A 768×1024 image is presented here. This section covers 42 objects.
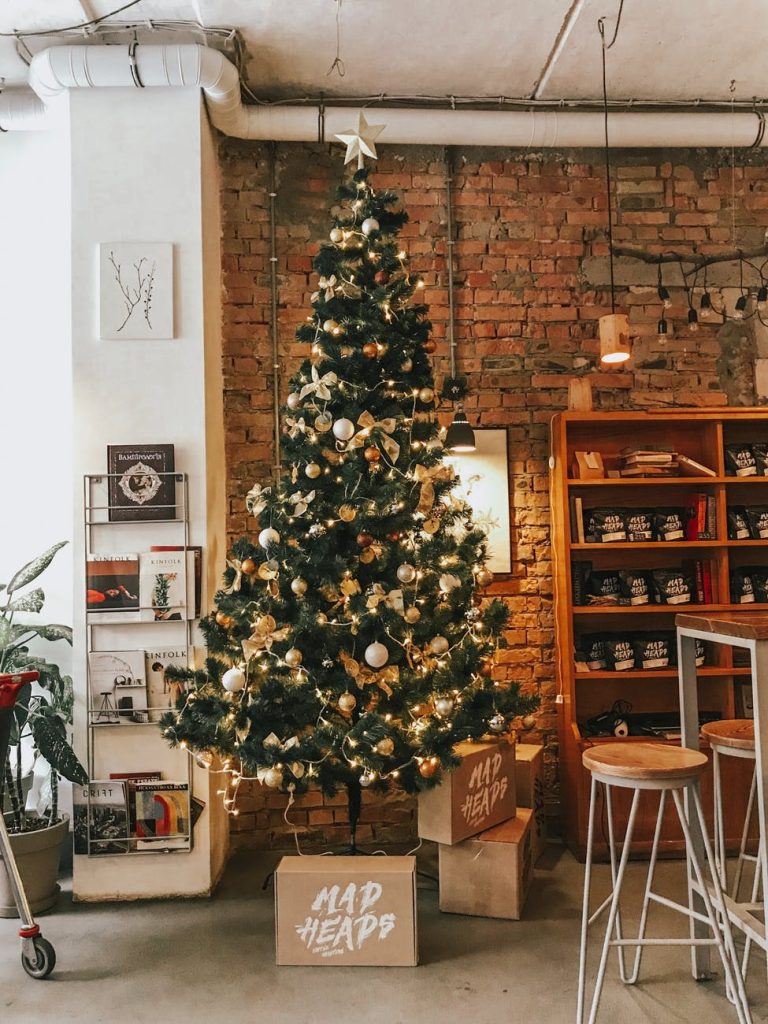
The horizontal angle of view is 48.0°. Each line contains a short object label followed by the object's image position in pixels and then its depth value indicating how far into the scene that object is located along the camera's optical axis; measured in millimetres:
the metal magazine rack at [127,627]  3371
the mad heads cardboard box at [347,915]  2795
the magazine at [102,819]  3361
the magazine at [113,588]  3438
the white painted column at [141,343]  3520
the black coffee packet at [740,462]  4016
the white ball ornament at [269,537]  3051
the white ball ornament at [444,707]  3078
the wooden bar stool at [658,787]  2182
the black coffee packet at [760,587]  3994
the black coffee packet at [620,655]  3900
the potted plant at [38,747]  3232
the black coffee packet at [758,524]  4000
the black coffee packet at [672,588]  3941
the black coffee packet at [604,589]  3941
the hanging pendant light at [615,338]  3615
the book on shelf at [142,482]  3471
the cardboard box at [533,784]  3648
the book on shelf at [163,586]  3445
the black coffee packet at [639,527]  3934
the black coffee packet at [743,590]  3982
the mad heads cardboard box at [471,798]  3080
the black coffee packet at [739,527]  3994
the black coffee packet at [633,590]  3920
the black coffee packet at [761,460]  4031
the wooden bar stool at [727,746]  2518
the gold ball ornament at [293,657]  2942
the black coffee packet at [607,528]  3918
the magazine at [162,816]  3377
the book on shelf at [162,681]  3430
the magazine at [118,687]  3416
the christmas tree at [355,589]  3023
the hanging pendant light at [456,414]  3701
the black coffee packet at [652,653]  3930
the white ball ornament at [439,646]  3141
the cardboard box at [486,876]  3135
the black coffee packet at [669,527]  3943
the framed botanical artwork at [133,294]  3531
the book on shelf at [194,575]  3469
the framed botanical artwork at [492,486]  4164
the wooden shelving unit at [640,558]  3816
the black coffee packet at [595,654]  3945
